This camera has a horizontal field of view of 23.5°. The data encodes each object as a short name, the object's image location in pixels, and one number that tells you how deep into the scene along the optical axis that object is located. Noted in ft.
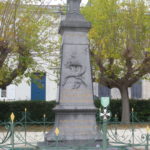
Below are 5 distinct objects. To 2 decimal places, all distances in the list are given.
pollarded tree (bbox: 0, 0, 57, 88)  50.70
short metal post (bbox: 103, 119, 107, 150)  24.29
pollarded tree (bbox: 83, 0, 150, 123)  59.67
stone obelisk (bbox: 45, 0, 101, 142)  32.60
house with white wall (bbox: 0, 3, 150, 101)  87.86
